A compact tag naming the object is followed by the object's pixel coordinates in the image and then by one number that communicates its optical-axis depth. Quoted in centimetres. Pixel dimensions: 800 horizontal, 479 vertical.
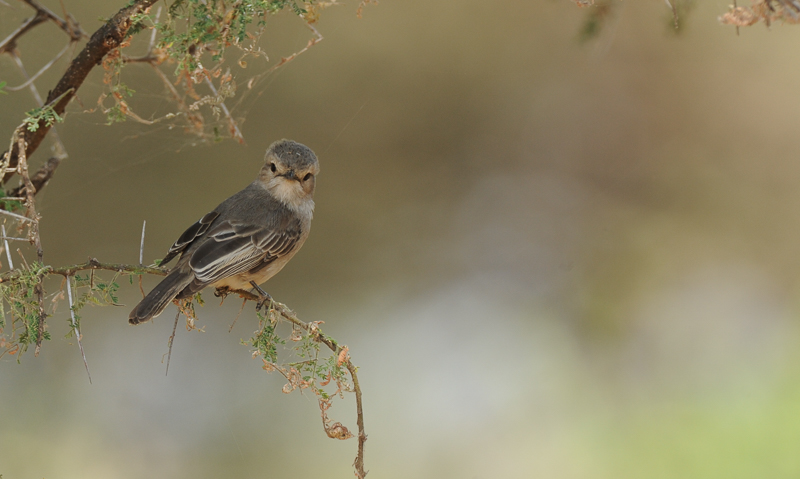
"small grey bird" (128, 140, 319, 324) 700
